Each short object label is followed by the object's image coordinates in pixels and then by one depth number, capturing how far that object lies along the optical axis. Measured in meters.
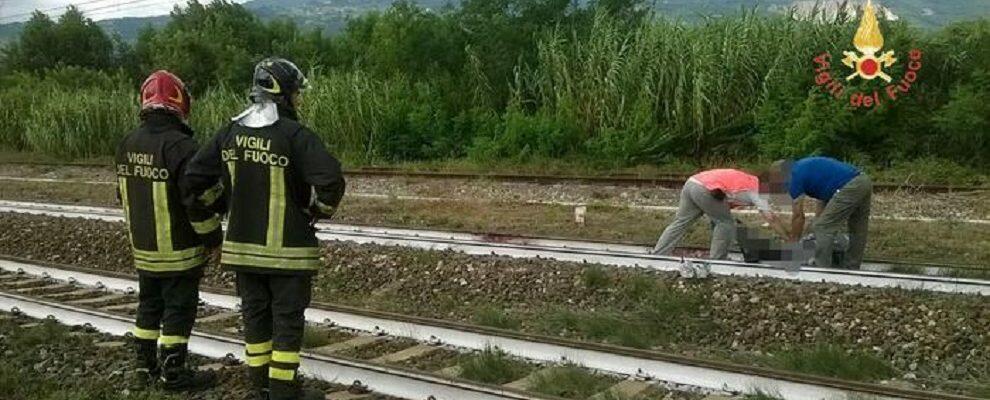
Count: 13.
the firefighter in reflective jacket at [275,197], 5.05
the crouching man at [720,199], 8.95
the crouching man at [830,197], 8.66
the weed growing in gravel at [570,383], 5.70
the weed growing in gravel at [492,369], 6.04
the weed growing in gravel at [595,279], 8.22
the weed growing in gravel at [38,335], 7.23
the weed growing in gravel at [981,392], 5.55
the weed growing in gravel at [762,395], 5.31
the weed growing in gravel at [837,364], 5.99
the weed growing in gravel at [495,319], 7.40
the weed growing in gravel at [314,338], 7.05
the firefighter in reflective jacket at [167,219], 5.91
